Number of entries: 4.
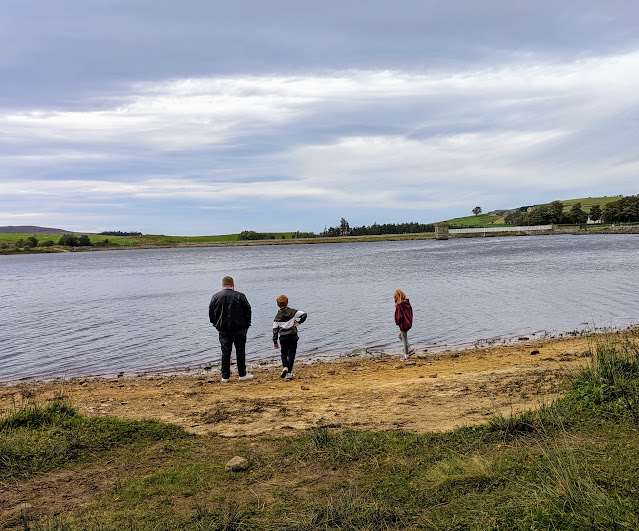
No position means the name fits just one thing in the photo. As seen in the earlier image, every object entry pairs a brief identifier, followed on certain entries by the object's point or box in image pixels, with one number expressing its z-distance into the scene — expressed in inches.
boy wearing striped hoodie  488.7
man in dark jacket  487.8
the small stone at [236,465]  238.8
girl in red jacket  565.6
